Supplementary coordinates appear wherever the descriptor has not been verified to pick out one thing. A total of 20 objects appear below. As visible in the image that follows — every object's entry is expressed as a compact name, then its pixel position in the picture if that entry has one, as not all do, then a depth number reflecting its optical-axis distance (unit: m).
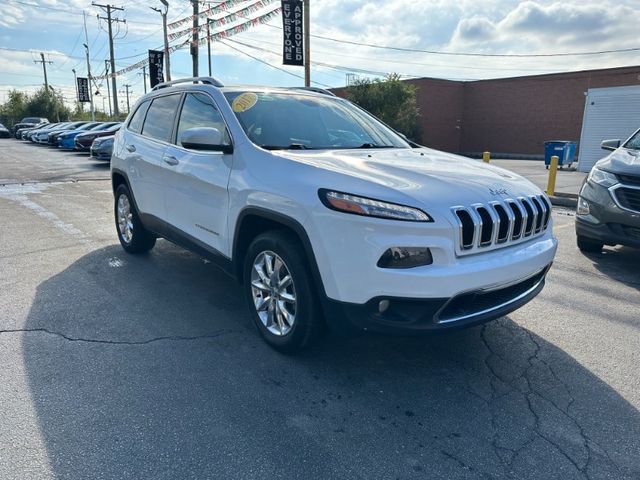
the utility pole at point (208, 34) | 20.41
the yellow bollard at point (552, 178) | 10.94
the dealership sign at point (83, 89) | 47.15
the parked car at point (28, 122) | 48.31
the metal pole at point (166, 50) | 25.64
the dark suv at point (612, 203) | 4.96
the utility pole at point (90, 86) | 48.03
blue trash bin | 21.14
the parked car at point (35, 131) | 32.19
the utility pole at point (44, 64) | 69.65
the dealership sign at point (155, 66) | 27.20
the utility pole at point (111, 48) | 41.81
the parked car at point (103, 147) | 17.66
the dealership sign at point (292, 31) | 17.28
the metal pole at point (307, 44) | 17.36
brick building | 30.73
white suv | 2.61
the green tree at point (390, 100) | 28.77
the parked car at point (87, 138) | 21.41
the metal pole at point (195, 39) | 21.27
